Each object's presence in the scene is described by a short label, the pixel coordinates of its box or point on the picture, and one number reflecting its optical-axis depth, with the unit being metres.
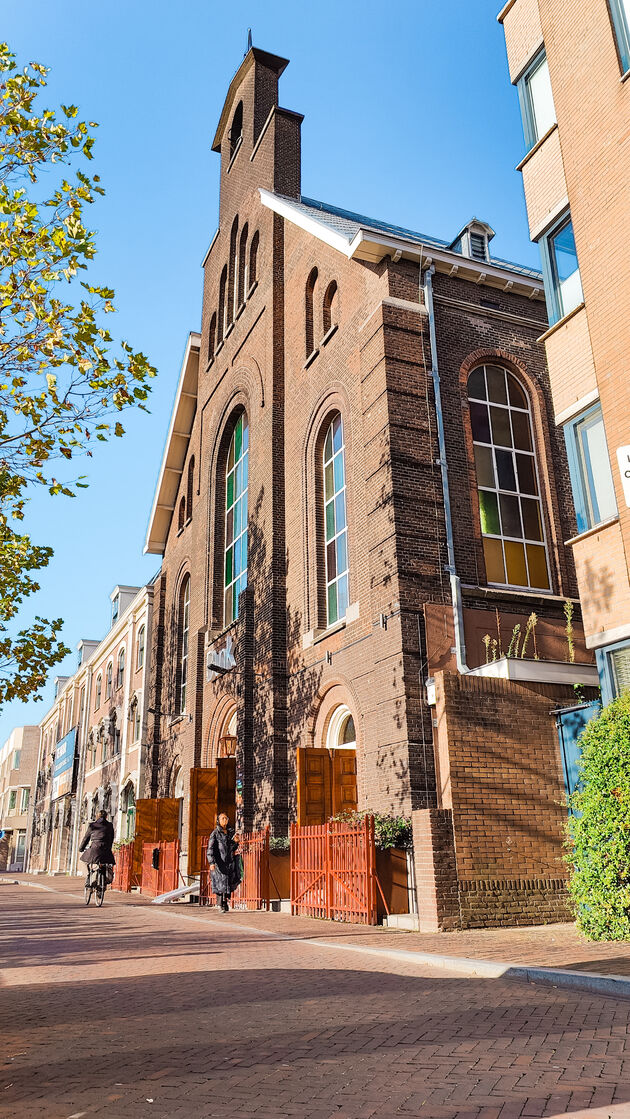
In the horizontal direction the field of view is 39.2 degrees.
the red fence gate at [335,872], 12.74
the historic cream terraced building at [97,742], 33.62
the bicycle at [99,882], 18.19
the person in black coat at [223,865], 15.47
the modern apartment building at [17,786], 80.69
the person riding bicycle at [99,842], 17.30
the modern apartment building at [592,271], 11.09
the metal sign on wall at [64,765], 47.78
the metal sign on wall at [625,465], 10.84
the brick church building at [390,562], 12.66
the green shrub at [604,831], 9.34
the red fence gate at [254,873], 16.38
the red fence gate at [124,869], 25.84
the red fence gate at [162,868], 21.80
